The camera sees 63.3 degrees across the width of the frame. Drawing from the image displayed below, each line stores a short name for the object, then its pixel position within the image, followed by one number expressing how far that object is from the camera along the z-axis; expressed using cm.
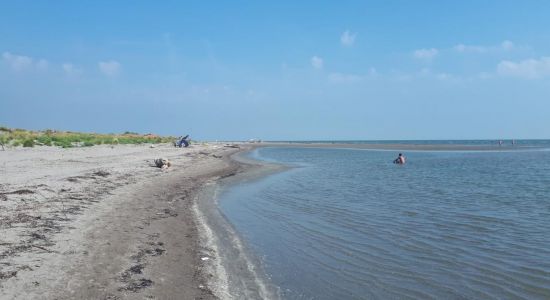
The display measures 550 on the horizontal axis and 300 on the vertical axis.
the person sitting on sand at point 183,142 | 6045
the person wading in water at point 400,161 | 4308
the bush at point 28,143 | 3140
